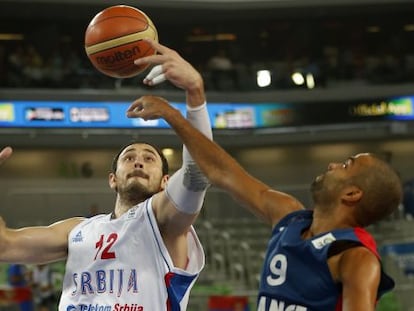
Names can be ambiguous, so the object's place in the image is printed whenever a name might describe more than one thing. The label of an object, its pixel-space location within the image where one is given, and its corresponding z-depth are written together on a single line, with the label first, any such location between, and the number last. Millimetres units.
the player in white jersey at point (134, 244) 4609
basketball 4781
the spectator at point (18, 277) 13290
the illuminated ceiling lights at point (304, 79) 23062
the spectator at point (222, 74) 22844
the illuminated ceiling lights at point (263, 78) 22969
